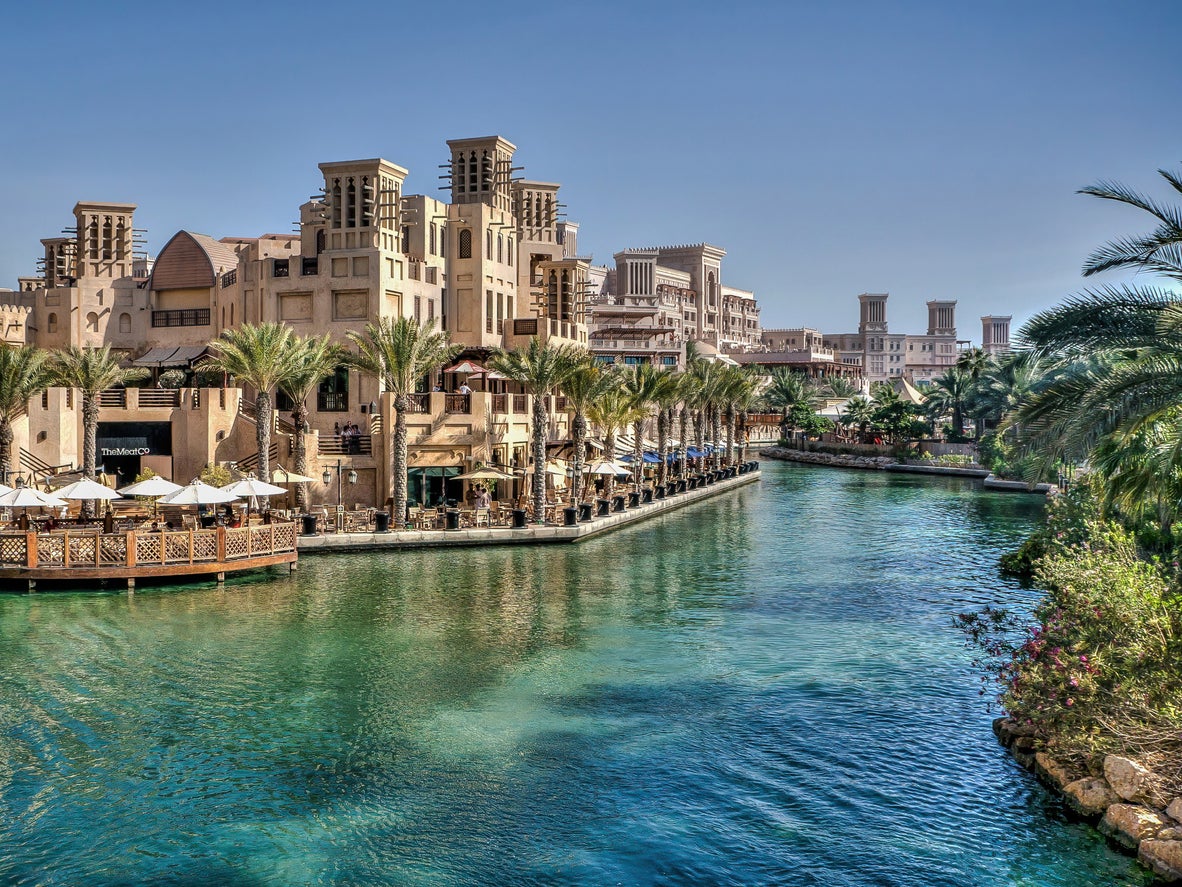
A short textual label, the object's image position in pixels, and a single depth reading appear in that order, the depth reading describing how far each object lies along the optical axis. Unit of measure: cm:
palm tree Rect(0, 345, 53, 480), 3754
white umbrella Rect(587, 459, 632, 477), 5075
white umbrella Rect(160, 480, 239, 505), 3444
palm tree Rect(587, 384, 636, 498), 5253
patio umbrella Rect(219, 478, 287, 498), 3541
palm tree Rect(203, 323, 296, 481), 3975
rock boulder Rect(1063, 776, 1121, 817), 1575
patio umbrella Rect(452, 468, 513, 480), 4481
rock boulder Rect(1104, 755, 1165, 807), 1517
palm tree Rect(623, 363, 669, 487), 5591
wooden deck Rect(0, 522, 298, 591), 3117
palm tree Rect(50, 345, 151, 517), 4078
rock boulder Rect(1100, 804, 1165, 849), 1466
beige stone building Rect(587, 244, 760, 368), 13075
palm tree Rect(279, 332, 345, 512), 4189
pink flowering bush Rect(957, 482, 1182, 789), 1605
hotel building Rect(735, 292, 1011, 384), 15812
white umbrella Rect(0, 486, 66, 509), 3231
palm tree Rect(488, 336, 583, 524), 4397
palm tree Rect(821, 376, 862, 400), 14550
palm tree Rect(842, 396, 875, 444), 10359
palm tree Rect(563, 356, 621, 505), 4700
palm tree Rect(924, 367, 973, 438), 9625
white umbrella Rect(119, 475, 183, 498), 3519
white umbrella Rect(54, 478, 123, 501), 3378
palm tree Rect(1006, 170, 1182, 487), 1720
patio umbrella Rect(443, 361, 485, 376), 5247
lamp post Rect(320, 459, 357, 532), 4569
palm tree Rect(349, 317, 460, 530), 4166
